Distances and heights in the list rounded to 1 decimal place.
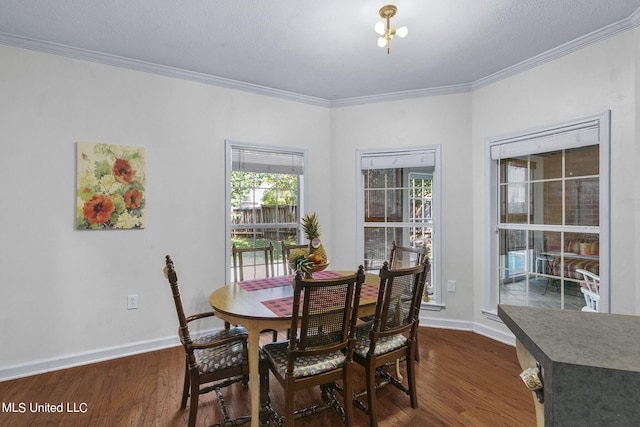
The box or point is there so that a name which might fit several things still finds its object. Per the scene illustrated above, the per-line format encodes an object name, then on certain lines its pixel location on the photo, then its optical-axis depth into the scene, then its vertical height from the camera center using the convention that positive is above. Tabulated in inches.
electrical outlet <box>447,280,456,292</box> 145.0 -32.1
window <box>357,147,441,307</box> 149.4 +3.6
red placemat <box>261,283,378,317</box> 77.5 -23.2
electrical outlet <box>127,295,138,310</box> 118.7 -32.1
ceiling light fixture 83.1 +47.1
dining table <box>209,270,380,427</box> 73.2 -23.2
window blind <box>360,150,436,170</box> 147.9 +24.3
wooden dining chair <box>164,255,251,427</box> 72.2 -34.1
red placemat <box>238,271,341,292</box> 102.5 -22.8
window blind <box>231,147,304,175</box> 141.2 +23.0
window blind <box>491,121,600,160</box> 103.8 +24.7
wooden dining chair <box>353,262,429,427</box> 76.7 -29.0
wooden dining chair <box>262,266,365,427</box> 67.4 -28.2
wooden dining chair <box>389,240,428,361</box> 122.5 -17.1
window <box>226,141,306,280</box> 141.8 +6.8
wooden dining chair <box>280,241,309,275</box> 129.1 -15.8
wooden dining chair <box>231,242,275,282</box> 125.1 -18.8
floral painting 111.3 +9.1
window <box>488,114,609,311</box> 104.7 -0.3
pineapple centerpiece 101.7 -12.0
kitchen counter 24.9 -12.6
